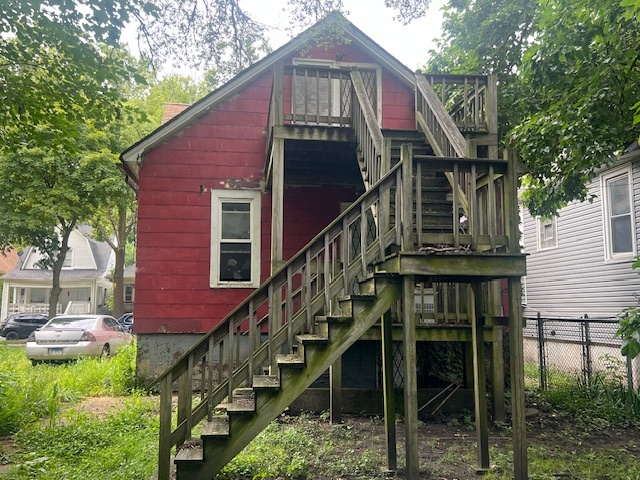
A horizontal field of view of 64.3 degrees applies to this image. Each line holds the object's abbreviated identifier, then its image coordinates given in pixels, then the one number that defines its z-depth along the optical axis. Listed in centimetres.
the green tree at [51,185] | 1841
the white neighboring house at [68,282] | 3456
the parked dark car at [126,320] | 2628
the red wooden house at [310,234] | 480
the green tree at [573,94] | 682
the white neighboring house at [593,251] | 1085
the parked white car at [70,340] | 1295
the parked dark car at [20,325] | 2578
